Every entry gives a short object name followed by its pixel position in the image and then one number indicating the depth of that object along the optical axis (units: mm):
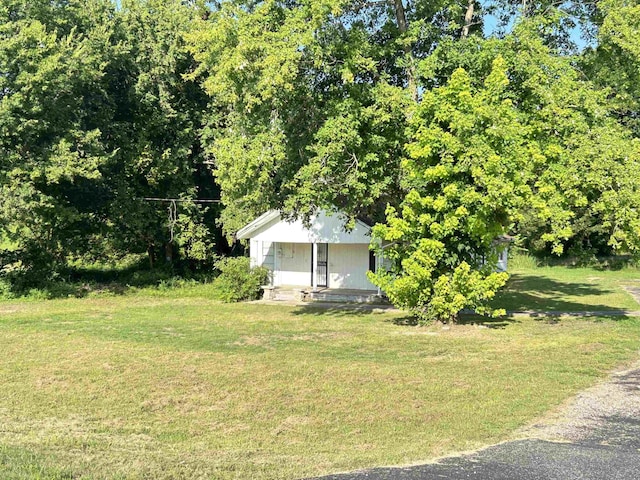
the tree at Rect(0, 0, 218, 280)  23844
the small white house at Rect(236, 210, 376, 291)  25891
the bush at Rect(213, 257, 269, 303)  26172
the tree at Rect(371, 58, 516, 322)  15812
